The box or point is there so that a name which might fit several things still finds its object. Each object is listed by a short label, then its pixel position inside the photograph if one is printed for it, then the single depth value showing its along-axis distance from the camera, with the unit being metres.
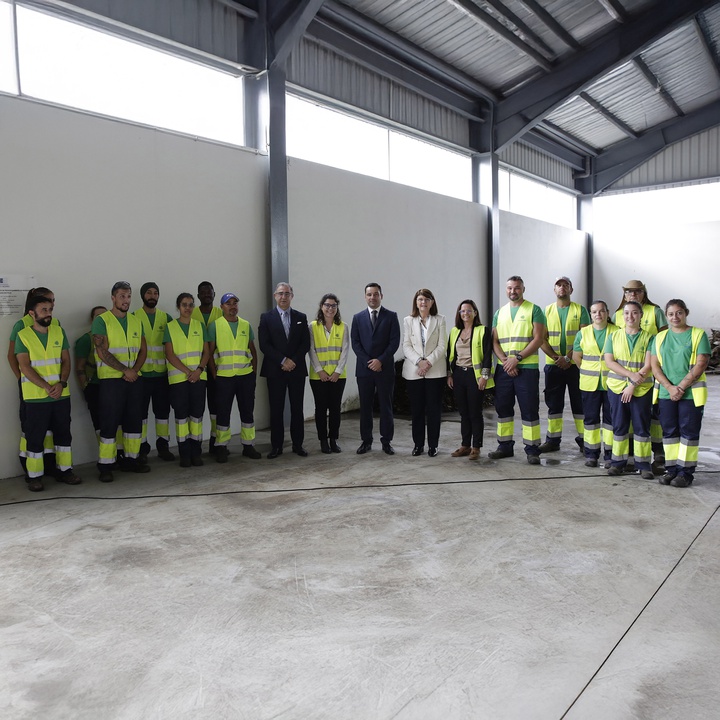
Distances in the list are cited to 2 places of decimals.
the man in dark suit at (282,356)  5.61
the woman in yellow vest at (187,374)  5.21
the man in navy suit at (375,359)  5.62
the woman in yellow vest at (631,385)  4.73
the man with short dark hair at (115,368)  4.84
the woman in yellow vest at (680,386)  4.41
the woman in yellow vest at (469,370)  5.35
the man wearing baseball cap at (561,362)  5.68
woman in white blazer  5.48
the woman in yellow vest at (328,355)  5.65
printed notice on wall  4.80
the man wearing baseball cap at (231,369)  5.45
